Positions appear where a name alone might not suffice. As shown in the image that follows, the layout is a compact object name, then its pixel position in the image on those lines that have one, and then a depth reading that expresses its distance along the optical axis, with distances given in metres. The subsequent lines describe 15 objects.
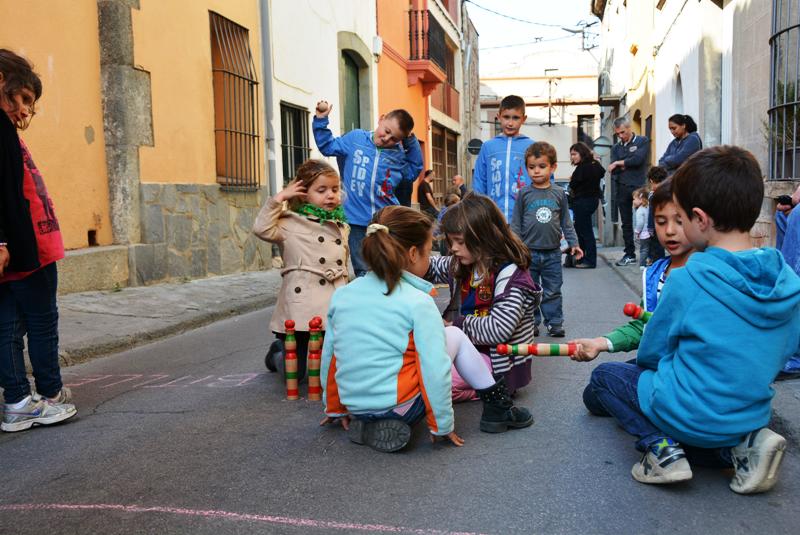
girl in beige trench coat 4.46
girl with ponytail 3.26
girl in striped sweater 3.91
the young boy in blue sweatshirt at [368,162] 5.61
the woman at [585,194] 11.71
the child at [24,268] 3.54
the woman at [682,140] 8.95
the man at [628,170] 12.04
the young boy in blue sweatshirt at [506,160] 6.40
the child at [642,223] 9.95
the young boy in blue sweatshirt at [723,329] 2.68
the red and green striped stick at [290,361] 4.20
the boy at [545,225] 5.93
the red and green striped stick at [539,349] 3.09
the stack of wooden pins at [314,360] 4.17
